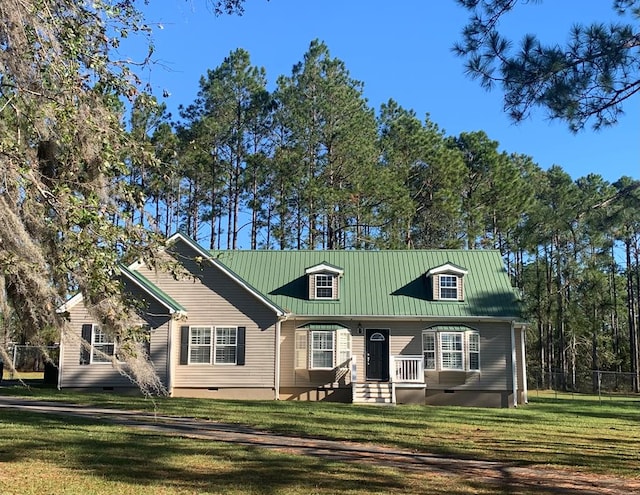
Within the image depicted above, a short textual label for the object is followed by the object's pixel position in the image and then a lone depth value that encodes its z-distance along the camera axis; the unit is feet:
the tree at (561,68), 29.27
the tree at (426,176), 121.19
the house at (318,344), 69.97
